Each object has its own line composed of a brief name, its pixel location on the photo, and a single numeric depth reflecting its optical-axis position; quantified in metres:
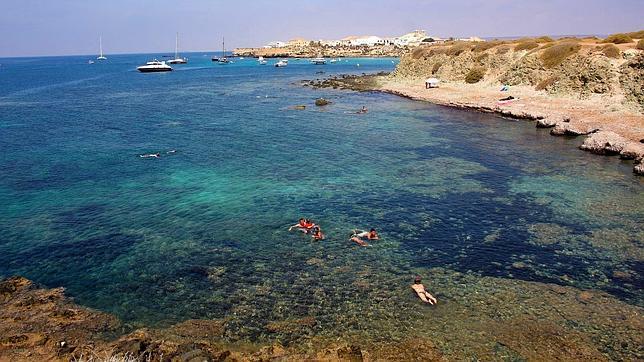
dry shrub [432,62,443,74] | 111.47
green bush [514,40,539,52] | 92.25
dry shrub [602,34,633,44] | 76.88
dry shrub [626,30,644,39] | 81.69
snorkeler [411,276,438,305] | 21.36
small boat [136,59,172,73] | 195.12
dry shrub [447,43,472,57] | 108.59
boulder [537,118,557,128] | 60.18
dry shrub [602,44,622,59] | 68.69
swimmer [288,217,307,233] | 29.81
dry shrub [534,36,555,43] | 96.81
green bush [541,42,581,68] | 78.38
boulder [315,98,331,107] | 86.56
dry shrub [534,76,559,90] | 75.62
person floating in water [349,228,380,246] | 28.01
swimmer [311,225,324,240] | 28.61
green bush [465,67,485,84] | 95.62
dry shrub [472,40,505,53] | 102.59
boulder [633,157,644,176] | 39.75
